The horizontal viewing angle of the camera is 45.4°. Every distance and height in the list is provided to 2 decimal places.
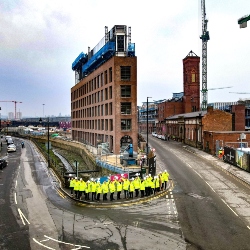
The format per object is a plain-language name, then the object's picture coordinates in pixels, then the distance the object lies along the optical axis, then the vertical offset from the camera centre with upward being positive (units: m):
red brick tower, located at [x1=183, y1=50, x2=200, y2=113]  92.42 +13.93
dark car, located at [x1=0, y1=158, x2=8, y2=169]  39.50 -4.81
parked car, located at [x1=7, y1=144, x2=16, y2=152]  62.97 -4.34
